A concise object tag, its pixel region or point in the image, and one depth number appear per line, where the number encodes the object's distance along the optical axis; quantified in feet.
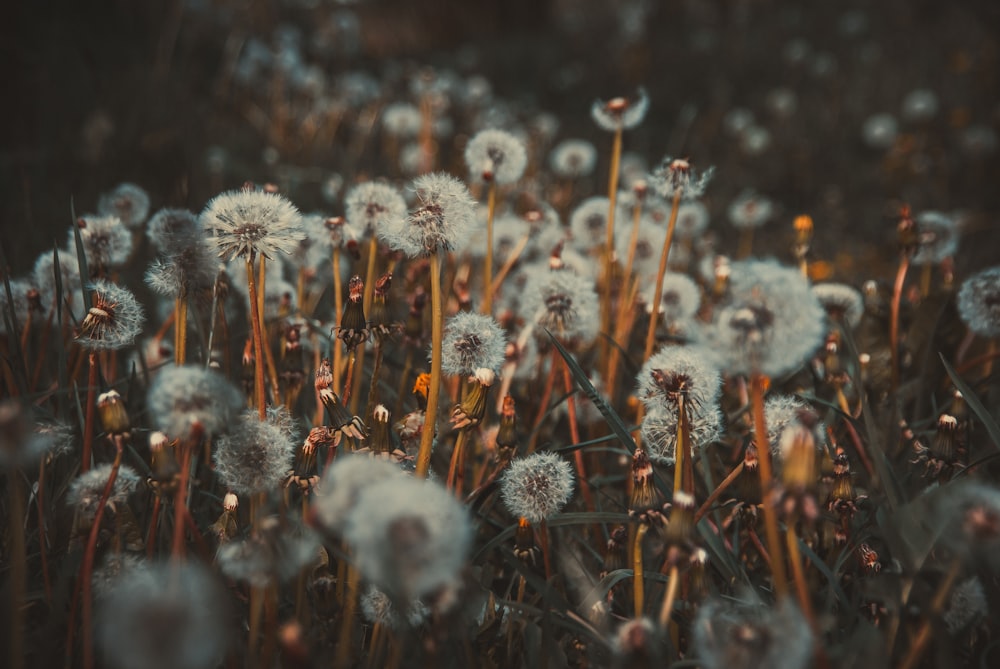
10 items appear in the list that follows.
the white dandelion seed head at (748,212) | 4.92
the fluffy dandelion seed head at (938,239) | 3.64
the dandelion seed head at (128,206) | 3.30
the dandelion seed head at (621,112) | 3.14
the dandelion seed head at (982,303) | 2.92
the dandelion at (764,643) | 2.21
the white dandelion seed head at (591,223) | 3.72
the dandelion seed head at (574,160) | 4.31
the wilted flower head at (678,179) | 2.90
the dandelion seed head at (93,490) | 2.48
